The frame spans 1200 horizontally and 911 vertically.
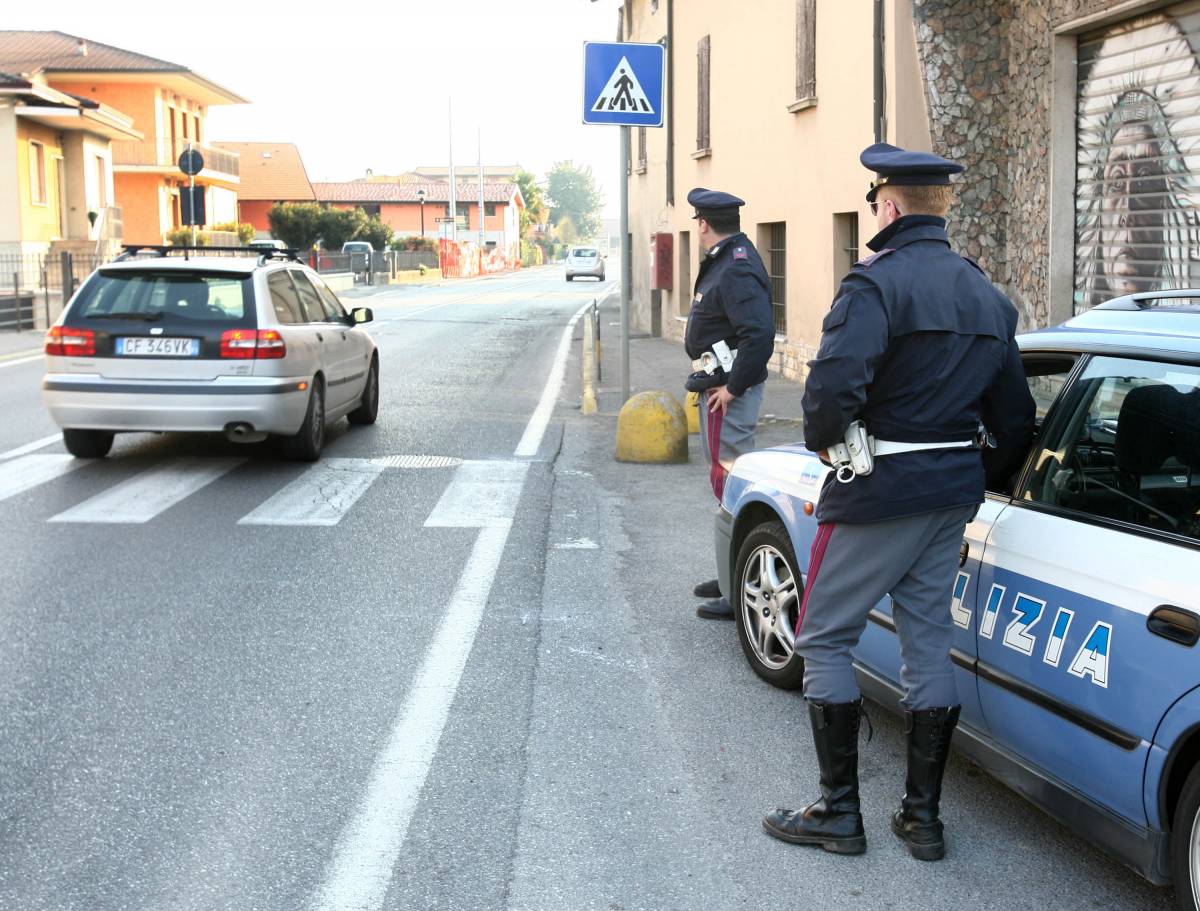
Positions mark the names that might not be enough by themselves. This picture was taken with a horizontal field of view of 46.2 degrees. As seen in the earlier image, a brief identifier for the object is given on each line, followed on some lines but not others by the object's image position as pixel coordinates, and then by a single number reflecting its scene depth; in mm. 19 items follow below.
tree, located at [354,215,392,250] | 72750
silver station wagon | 9766
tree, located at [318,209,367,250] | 69875
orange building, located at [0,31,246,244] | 55094
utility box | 24375
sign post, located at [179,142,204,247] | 32500
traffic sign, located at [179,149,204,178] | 35094
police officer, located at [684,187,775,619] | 6488
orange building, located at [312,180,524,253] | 112750
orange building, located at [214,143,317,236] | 90750
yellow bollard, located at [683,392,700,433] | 12062
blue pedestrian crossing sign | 12352
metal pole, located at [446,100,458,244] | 79500
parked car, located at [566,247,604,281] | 68375
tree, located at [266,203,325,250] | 68688
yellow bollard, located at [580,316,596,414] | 13914
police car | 3148
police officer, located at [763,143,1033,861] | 3721
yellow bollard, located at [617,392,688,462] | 10633
